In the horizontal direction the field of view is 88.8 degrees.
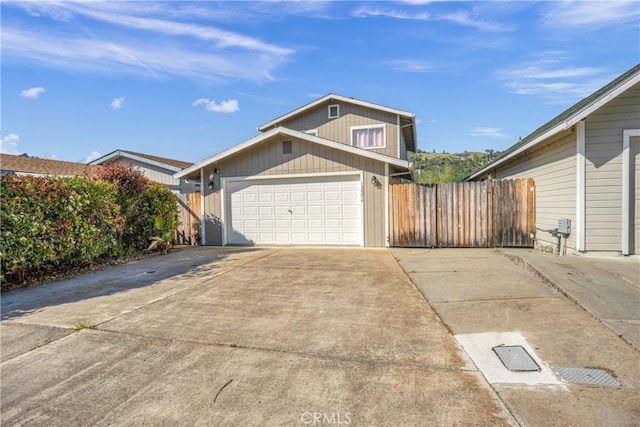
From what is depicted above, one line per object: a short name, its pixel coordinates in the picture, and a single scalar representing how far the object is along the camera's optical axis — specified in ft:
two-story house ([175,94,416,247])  31.55
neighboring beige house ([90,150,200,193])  57.00
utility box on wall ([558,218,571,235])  23.08
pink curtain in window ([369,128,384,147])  48.00
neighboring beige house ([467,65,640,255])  21.09
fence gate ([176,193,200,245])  37.09
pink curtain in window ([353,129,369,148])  48.29
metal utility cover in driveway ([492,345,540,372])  9.08
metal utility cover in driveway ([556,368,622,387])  8.30
